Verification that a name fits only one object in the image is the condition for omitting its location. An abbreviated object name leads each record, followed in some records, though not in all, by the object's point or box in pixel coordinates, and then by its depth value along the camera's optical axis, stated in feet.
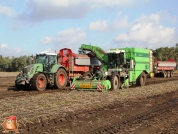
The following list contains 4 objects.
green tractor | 50.14
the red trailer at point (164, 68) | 100.51
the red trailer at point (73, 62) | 61.77
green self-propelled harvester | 48.37
